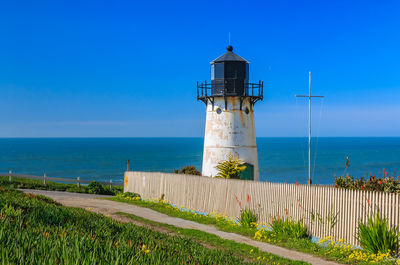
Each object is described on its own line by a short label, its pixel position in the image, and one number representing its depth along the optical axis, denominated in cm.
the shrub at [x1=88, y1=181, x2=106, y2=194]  3269
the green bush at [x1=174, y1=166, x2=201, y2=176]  2892
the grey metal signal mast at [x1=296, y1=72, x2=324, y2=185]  2415
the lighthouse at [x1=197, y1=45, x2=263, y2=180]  2561
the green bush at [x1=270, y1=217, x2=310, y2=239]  1350
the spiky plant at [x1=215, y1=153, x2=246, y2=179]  2453
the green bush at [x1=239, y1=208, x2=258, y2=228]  1563
